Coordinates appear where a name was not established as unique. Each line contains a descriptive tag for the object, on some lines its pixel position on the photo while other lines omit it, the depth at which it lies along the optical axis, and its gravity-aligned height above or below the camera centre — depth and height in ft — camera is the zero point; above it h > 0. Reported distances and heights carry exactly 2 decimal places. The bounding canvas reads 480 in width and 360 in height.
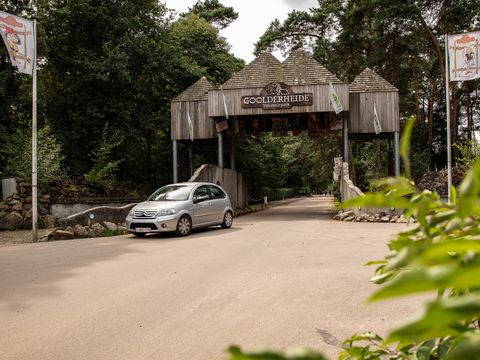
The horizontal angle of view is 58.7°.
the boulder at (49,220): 56.85 -4.13
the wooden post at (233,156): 86.28 +6.15
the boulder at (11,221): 53.52 -3.85
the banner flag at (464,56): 50.67 +15.38
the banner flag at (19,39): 39.83 +14.44
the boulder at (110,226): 47.01 -4.12
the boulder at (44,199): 58.91 -1.25
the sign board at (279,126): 77.36 +10.86
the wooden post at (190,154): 84.89 +6.73
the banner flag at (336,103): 67.28 +12.99
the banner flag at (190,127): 77.97 +11.04
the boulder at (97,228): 45.62 -4.24
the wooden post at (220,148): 75.56 +6.95
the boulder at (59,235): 42.96 -4.56
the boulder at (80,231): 44.24 -4.38
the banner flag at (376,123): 71.51 +10.42
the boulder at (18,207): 55.15 -2.15
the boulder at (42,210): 58.23 -2.79
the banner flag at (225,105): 71.97 +13.82
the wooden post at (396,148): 69.38 +6.10
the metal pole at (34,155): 41.75 +3.48
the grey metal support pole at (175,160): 78.59 +5.12
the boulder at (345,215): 59.12 -4.17
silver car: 40.32 -2.27
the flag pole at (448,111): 55.62 +9.90
